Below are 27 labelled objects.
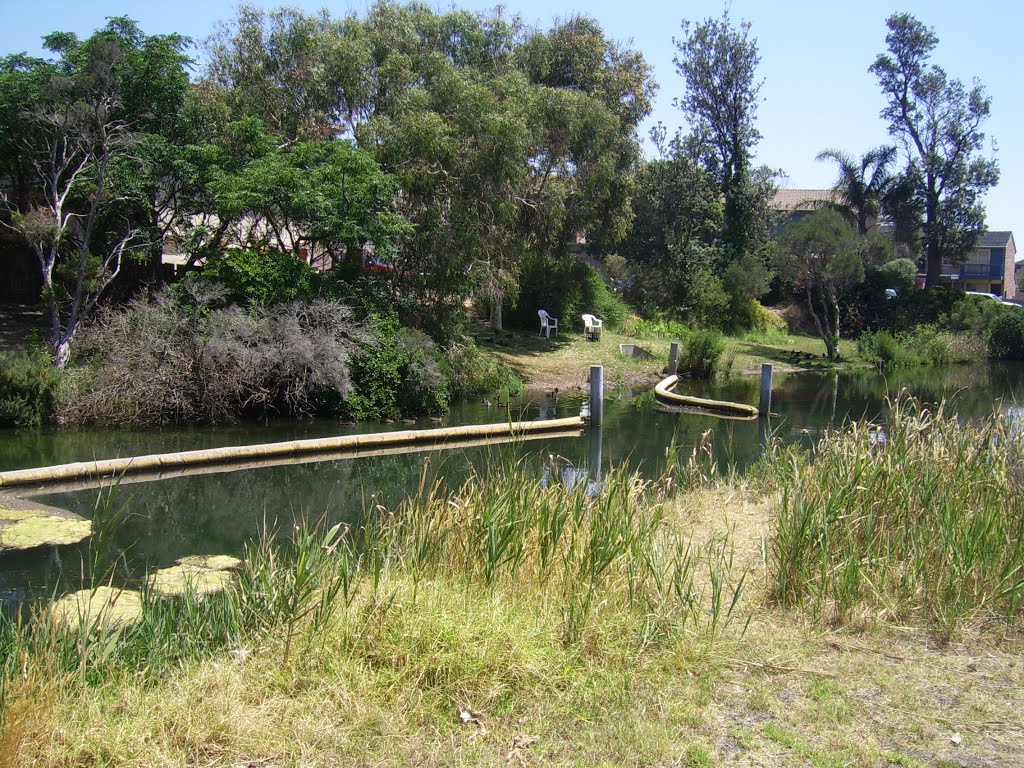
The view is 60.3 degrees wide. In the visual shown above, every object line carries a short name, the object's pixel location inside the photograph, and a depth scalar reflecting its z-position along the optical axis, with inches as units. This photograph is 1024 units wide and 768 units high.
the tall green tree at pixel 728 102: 1407.5
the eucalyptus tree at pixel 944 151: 1504.7
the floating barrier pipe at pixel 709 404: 718.5
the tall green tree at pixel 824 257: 1127.0
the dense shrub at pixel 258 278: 642.2
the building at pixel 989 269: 2324.1
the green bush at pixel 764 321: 1296.8
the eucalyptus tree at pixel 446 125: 769.6
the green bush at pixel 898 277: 1379.2
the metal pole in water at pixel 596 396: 638.5
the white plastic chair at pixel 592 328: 1085.1
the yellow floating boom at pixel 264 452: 421.4
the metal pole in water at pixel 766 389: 693.9
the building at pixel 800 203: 1533.0
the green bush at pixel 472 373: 758.5
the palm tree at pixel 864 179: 1501.0
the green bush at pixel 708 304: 1256.8
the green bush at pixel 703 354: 975.0
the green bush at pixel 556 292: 1089.4
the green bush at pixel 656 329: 1167.0
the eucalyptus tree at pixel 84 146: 625.6
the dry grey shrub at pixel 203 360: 575.2
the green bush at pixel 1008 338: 1273.4
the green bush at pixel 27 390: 548.1
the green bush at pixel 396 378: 649.6
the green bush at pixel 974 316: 1285.7
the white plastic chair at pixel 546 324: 1055.0
